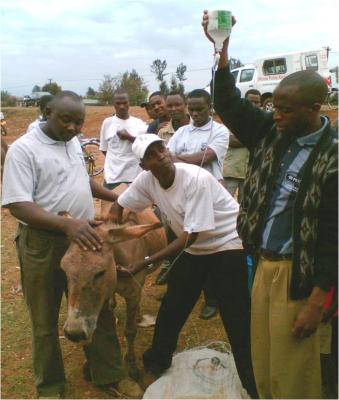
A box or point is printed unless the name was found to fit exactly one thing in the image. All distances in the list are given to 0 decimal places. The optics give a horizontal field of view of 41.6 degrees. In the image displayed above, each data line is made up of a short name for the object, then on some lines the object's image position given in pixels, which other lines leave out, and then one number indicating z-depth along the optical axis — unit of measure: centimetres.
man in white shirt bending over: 326
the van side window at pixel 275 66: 2545
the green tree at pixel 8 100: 4729
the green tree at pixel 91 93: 5012
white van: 2425
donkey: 307
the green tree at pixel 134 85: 3650
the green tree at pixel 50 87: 4162
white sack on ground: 364
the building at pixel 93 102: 4203
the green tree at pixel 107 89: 4053
